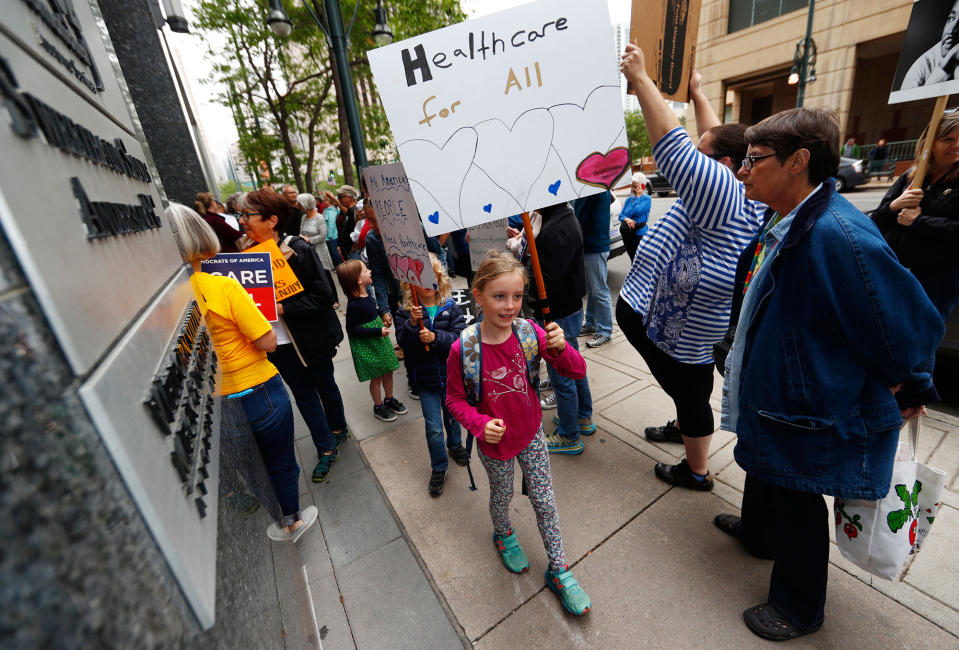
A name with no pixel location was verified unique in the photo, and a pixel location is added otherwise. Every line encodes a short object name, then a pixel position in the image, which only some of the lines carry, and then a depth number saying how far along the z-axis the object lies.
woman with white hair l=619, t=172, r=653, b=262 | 5.37
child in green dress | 3.39
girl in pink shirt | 1.99
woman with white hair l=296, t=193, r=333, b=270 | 7.68
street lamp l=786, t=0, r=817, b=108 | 17.84
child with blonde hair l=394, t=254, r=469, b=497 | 2.86
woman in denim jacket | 1.40
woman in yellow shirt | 2.06
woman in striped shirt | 1.84
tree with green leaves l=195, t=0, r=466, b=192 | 13.08
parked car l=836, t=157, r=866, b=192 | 14.64
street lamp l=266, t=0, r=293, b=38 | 7.15
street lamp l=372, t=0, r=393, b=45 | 8.48
